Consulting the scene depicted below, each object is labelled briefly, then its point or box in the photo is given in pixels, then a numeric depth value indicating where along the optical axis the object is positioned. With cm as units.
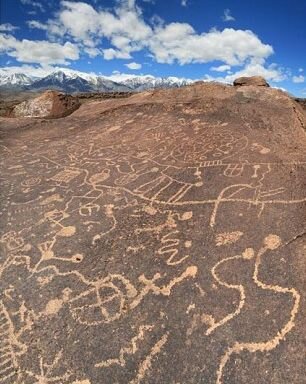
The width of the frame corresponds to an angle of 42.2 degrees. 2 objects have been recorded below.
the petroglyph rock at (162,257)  377
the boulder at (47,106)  1347
